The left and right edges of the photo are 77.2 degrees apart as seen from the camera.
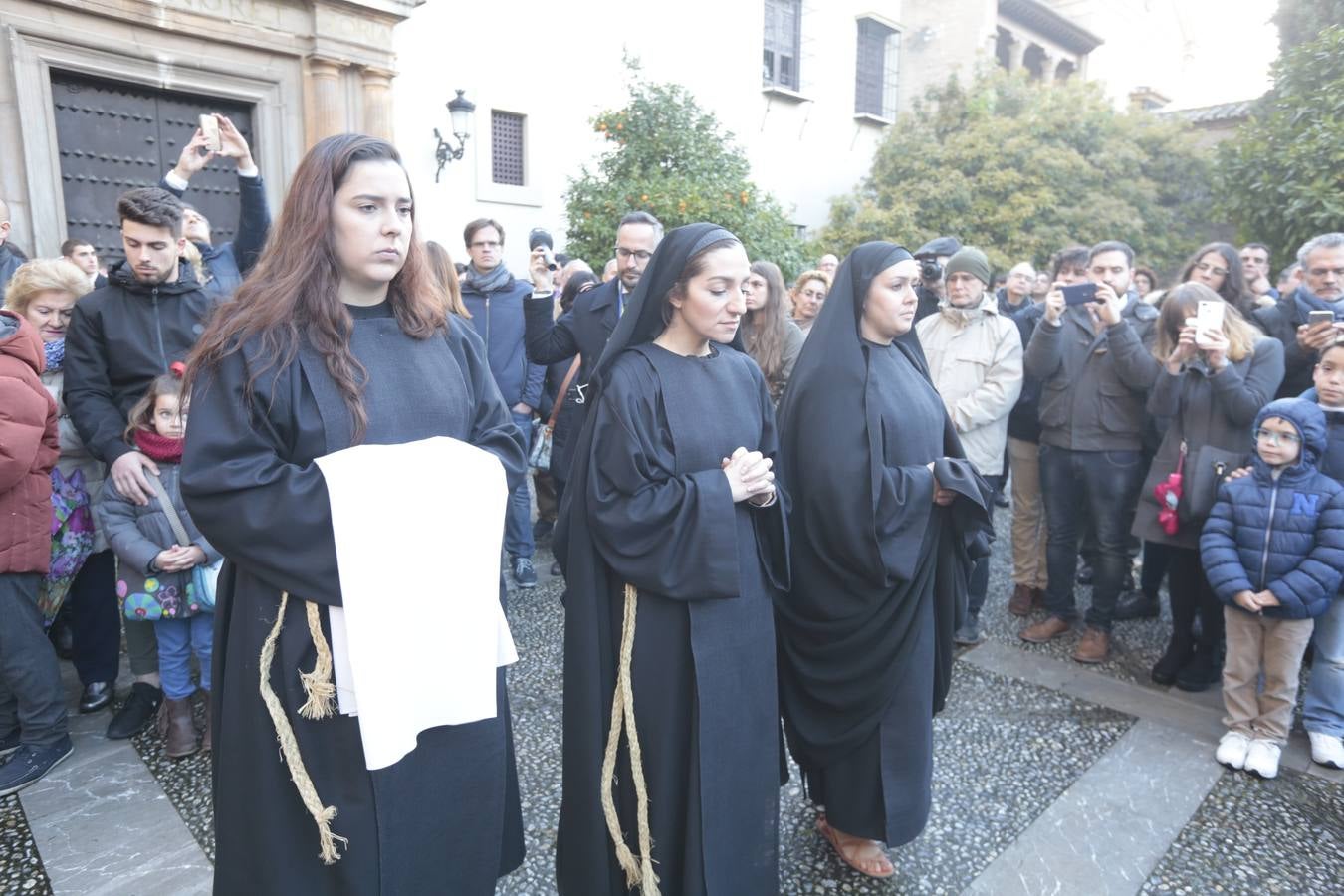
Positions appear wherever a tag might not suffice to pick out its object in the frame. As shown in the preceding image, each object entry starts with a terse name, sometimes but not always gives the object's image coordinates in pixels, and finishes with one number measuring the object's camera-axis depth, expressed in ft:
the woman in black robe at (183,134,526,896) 5.74
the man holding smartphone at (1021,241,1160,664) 14.62
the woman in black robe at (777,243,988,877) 9.05
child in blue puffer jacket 11.59
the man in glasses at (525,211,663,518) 13.34
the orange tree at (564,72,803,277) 33.06
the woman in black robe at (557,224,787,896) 7.54
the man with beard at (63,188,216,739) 11.00
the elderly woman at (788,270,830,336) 19.57
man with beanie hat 15.25
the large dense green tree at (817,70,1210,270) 45.57
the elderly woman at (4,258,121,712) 12.53
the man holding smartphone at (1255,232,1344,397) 13.98
